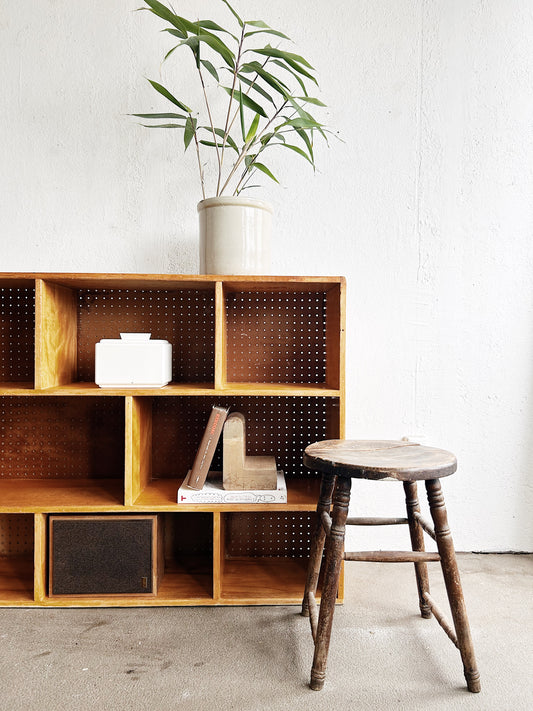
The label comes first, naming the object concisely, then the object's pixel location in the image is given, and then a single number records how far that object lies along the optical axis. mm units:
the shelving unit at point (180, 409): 2057
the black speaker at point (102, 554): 1746
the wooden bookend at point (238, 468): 1776
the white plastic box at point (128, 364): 1771
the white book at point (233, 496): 1754
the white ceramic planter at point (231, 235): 1743
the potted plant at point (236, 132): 1715
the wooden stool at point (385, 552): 1307
